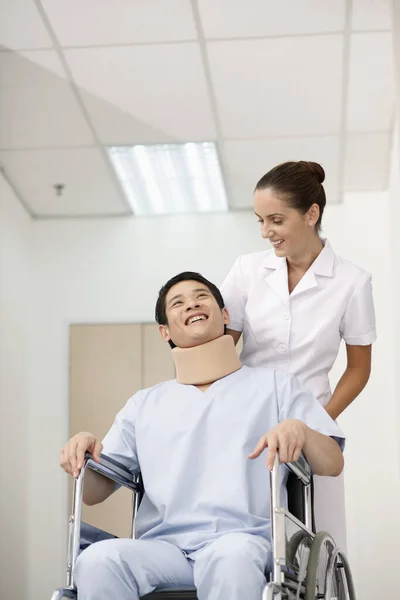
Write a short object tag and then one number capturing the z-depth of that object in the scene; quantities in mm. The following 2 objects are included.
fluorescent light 4984
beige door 5477
